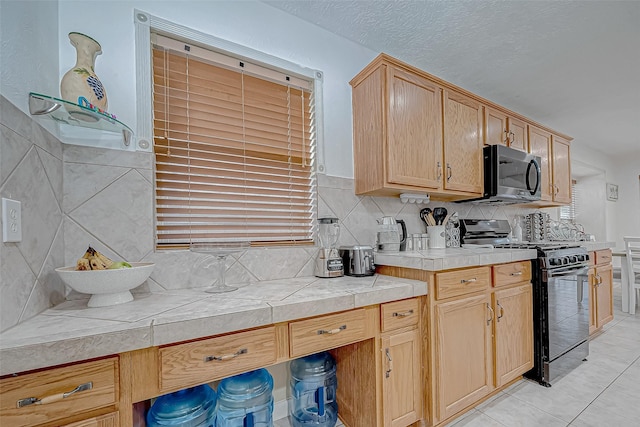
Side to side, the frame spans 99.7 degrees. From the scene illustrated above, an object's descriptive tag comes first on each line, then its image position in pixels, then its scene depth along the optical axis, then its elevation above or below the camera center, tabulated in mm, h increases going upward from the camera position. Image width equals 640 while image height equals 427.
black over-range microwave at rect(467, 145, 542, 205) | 2260 +311
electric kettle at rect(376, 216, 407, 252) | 1921 -166
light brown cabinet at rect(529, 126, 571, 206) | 2848 +521
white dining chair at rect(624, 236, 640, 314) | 3312 -701
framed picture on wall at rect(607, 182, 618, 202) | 5141 +328
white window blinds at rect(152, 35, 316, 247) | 1451 +399
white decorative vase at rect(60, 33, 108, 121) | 1086 +564
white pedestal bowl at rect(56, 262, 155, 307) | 963 -237
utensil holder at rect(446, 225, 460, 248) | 2443 -228
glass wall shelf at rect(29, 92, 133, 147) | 967 +417
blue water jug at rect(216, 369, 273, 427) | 1337 -945
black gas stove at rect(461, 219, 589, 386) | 1942 -751
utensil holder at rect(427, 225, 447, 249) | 2160 -194
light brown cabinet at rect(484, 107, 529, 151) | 2334 +744
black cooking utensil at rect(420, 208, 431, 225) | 2216 -6
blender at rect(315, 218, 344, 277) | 1638 -277
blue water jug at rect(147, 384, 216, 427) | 1113 -821
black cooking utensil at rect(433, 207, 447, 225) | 2176 -16
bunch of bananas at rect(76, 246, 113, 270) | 1006 -166
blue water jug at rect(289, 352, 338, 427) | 1551 -1052
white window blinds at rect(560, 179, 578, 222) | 4781 -8
